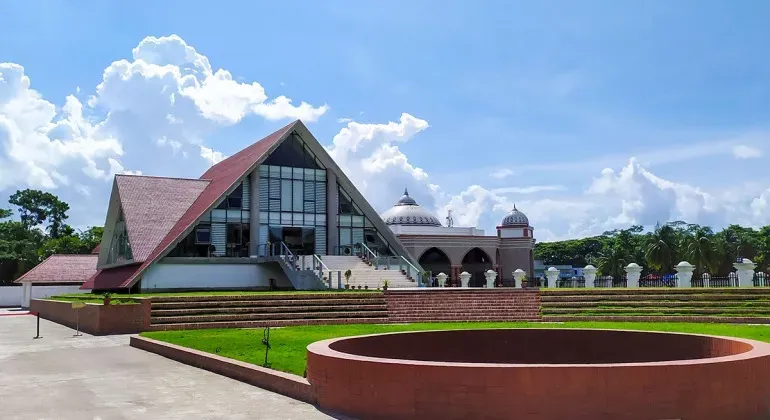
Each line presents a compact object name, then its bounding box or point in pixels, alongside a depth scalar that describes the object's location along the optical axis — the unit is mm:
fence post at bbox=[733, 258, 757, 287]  32281
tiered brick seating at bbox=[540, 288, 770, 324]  24938
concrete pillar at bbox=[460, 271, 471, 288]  42375
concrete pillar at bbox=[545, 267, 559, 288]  39312
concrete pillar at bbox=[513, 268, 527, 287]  38500
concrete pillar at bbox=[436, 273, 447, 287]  43469
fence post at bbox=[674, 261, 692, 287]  32875
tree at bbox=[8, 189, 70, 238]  87750
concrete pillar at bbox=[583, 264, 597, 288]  36781
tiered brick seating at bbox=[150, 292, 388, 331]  24297
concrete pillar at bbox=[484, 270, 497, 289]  42125
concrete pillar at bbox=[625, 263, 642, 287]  35766
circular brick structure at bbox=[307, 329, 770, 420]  7719
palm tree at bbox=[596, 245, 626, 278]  75688
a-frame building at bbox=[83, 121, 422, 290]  37281
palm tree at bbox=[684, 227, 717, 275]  65431
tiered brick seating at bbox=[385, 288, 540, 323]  26875
